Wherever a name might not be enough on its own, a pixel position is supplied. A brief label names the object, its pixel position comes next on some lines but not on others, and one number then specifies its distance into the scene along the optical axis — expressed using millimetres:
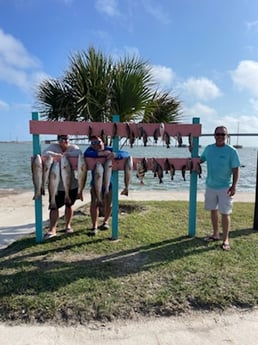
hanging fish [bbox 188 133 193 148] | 5368
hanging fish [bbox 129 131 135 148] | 5188
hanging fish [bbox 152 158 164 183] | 5273
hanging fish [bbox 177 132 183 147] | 5316
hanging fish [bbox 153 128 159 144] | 5230
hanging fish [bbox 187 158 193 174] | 5383
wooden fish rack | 5043
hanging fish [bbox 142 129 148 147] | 5199
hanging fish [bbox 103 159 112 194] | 4945
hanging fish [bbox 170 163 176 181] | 5316
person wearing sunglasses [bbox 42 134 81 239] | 5184
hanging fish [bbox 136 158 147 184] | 5223
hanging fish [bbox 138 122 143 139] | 5191
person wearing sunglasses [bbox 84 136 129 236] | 5160
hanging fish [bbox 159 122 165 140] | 5223
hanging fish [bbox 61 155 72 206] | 4812
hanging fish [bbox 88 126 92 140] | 5098
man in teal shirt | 4902
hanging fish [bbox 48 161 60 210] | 4766
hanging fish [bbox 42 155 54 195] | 4777
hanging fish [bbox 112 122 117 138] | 5148
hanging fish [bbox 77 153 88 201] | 4844
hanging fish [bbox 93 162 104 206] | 4887
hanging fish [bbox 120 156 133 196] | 5047
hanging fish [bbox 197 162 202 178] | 5402
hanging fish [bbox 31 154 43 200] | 4719
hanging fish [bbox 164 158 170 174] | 5340
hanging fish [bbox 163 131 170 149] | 5255
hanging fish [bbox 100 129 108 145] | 5148
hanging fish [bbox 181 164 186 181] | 5332
